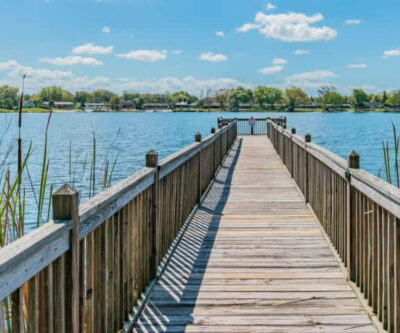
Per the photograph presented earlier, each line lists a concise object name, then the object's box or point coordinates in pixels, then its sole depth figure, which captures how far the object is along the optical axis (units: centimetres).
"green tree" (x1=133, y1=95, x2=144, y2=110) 17412
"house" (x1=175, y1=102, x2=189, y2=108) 18112
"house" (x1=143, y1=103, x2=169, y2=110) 18325
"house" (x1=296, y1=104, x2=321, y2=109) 16562
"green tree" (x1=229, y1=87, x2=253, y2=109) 16175
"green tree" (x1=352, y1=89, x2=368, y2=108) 15925
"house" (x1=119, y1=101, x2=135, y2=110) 15909
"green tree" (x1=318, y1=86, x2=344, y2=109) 16112
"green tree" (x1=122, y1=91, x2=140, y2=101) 17212
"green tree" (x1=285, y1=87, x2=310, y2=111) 15862
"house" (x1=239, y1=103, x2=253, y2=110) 15408
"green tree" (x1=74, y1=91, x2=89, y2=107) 10725
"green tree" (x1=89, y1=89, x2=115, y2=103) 13912
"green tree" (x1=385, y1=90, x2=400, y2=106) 13314
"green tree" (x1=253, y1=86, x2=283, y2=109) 15438
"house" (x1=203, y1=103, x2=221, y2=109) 16282
